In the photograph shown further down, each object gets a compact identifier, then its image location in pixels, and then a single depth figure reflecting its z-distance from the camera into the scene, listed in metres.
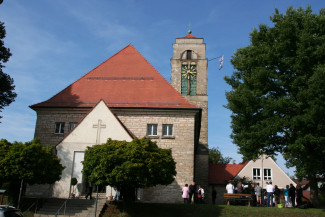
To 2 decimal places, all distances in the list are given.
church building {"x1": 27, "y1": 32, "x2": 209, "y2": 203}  19.83
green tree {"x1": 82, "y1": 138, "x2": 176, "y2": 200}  14.24
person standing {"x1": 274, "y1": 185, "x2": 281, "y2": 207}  19.95
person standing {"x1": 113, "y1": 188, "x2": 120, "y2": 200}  18.15
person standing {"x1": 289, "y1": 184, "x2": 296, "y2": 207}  17.97
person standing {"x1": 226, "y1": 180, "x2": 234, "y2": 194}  18.72
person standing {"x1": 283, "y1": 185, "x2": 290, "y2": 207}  18.38
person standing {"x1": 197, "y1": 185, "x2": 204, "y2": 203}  19.92
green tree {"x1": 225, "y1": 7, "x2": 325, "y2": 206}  17.00
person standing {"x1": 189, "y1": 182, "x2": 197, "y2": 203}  19.05
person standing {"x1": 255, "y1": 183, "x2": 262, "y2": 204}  18.92
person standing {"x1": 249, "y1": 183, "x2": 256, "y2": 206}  18.85
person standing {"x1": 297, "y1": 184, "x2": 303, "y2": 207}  18.33
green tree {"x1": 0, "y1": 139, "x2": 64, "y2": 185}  15.00
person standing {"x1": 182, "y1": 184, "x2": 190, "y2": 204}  18.33
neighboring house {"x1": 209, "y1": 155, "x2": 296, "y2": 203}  40.59
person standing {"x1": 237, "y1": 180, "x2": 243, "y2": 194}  19.38
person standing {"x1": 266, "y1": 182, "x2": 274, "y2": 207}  18.09
